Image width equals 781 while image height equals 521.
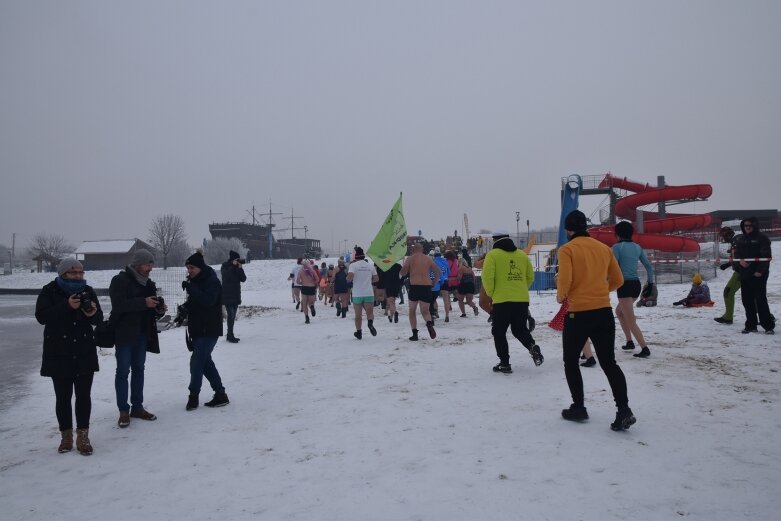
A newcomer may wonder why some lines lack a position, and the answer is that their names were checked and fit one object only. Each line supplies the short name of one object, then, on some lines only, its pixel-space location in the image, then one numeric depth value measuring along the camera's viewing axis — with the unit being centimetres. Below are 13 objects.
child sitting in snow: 1247
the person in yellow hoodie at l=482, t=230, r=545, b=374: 643
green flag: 1059
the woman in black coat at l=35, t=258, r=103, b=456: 433
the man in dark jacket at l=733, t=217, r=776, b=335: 784
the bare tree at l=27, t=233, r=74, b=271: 6856
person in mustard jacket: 420
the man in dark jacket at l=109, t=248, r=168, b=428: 505
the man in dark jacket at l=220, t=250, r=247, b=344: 1052
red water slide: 2491
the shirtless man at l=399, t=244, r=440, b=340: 927
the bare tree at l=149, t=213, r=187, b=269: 7019
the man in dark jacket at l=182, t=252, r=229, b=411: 551
